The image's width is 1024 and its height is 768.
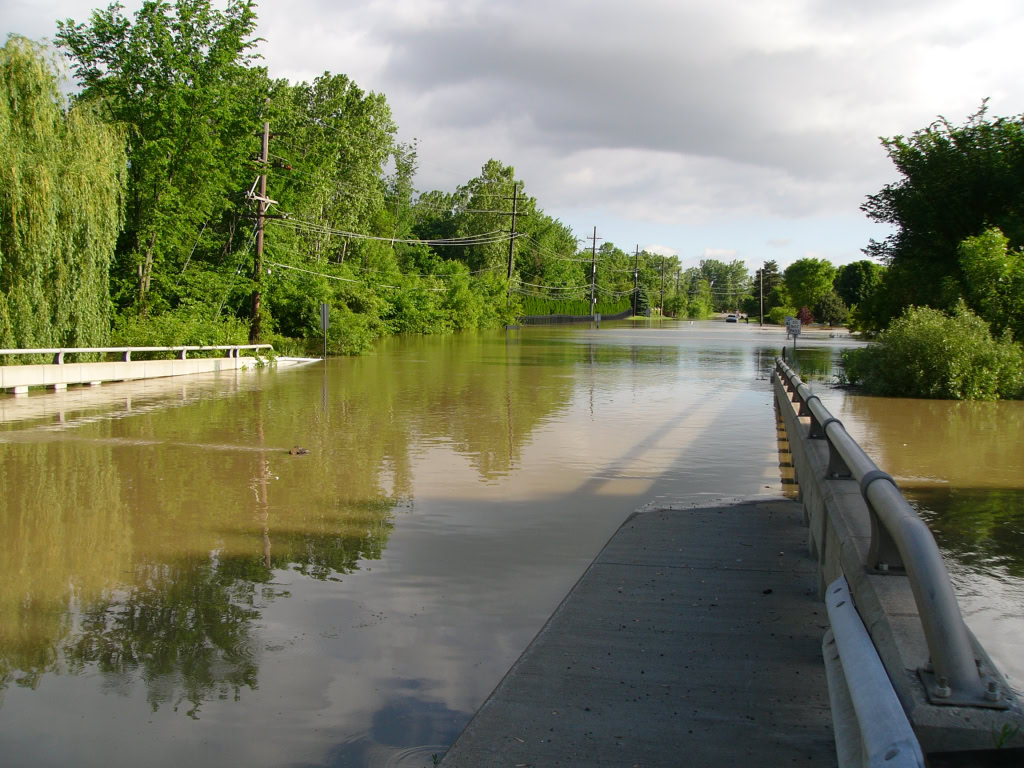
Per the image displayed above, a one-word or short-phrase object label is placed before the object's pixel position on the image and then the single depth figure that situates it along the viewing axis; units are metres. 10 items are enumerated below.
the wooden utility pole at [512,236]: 91.94
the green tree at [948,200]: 28.41
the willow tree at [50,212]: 22.62
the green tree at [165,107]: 35.69
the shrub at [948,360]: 21.28
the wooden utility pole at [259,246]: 36.94
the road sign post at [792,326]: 30.15
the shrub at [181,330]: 30.62
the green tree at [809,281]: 143.88
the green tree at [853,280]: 108.86
